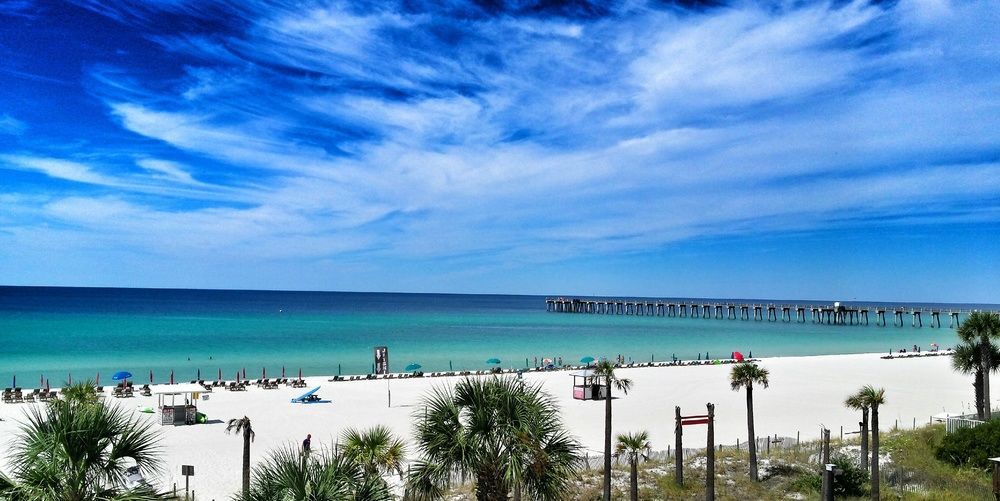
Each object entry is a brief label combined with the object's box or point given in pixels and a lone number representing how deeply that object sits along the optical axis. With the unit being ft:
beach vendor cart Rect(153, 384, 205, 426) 96.27
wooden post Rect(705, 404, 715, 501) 58.70
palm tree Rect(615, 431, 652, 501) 57.16
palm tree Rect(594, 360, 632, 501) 60.03
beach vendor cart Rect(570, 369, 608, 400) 119.08
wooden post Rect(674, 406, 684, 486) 64.95
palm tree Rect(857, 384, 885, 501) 58.70
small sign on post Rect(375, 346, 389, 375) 163.22
